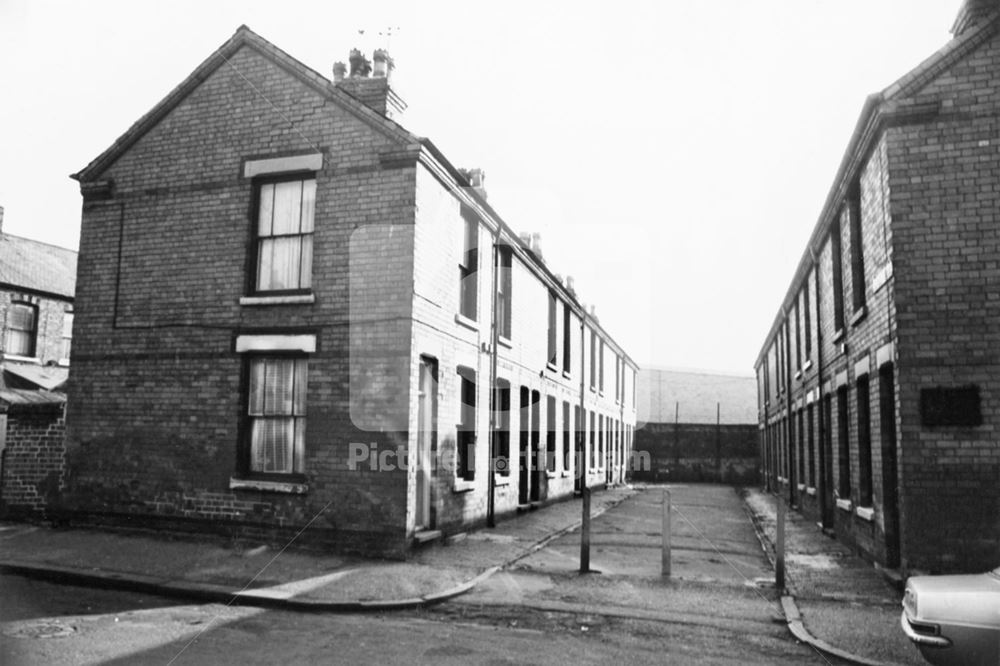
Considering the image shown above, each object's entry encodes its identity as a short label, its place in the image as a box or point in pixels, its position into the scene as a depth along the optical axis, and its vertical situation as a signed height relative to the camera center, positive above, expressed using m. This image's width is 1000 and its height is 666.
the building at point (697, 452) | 38.62 -1.01
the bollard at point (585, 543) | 10.80 -1.61
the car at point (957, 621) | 5.09 -1.27
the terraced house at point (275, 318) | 11.62 +1.78
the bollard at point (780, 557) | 9.79 -1.60
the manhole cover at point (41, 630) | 7.04 -1.96
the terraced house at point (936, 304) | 9.17 +1.68
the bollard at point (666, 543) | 10.62 -1.56
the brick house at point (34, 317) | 23.75 +3.51
